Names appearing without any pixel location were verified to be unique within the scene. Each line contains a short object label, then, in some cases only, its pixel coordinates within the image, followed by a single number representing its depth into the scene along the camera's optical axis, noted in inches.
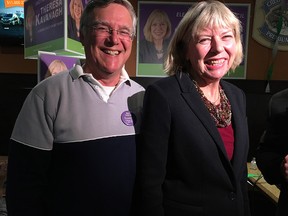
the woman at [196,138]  39.7
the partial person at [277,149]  49.1
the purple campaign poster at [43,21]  62.2
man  40.1
